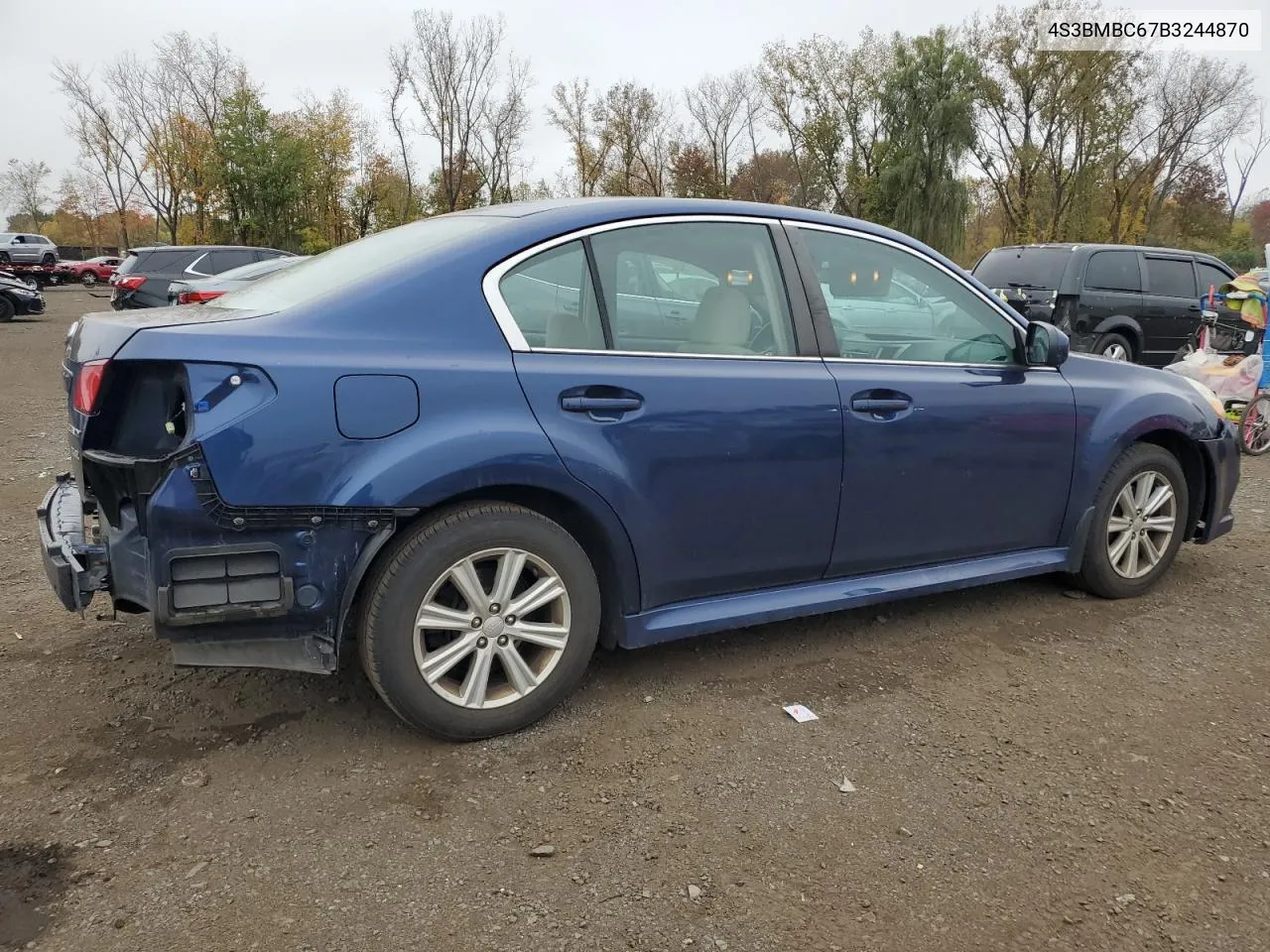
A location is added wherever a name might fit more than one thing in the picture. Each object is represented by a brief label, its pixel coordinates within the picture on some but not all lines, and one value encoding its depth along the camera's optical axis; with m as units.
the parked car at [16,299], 21.56
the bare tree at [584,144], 47.41
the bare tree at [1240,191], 48.79
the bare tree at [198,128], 46.31
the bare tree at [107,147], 53.39
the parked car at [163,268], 16.62
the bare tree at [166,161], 49.12
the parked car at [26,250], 35.28
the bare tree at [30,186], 69.00
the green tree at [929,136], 39.69
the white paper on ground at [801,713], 3.13
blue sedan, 2.58
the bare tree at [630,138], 47.53
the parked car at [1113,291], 11.42
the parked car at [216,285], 10.79
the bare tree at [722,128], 50.06
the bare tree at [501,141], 44.47
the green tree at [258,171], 40.47
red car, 40.34
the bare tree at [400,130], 43.66
